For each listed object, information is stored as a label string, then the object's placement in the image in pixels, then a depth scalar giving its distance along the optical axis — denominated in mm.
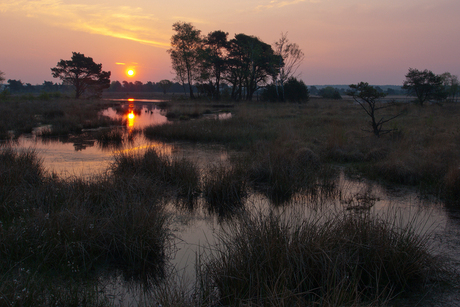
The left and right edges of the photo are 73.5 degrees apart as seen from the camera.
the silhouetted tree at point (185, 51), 43281
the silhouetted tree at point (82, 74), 48562
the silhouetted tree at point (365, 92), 10758
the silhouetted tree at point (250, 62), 40531
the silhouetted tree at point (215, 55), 42656
